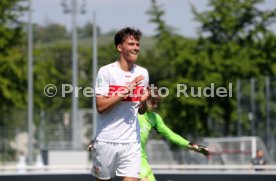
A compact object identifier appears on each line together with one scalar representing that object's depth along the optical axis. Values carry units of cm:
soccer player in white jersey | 1998
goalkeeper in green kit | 2627
